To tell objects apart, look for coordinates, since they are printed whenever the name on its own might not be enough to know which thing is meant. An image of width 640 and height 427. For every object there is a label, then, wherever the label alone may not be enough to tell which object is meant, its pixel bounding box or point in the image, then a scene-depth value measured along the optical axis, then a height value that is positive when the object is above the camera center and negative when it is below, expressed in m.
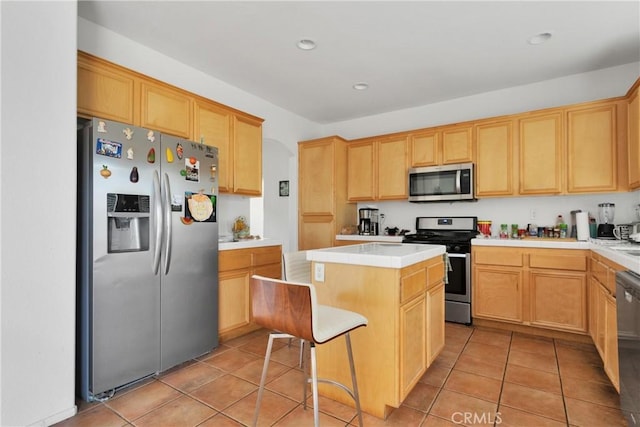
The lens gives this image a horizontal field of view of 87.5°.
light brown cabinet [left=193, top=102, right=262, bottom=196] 3.23 +0.76
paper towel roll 3.25 -0.11
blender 3.24 -0.05
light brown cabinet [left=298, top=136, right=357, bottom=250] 4.61 +0.33
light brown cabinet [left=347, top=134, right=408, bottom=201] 4.44 +0.64
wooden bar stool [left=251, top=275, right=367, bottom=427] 1.48 -0.48
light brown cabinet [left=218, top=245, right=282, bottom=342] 3.09 -0.66
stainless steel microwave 3.95 +0.40
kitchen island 1.88 -0.60
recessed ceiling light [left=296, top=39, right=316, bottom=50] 2.90 +1.51
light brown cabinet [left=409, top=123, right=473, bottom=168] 3.98 +0.87
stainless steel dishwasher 1.56 -0.62
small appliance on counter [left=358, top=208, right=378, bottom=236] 4.67 -0.09
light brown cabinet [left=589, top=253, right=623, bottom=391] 2.12 -0.71
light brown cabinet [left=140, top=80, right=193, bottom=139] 2.75 +0.92
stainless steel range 3.66 -0.65
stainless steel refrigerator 2.16 -0.28
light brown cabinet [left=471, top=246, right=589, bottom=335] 3.14 -0.72
